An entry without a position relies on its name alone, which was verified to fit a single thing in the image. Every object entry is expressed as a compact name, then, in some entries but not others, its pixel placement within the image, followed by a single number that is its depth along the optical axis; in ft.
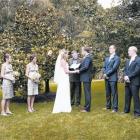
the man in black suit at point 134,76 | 21.60
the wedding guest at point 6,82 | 23.27
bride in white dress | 23.56
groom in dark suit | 23.28
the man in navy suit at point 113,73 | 23.04
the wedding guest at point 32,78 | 24.24
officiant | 25.87
